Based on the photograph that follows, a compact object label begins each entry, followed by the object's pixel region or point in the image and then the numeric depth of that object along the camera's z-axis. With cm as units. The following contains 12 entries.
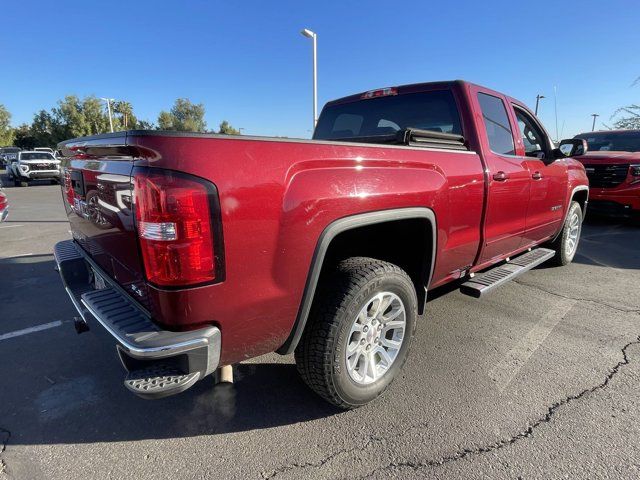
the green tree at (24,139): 5901
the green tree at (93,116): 5308
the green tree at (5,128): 5031
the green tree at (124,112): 5694
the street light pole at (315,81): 1481
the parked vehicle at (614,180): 755
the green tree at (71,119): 5209
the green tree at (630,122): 2284
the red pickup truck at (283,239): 158
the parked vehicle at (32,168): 1944
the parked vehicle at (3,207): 560
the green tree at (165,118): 5933
